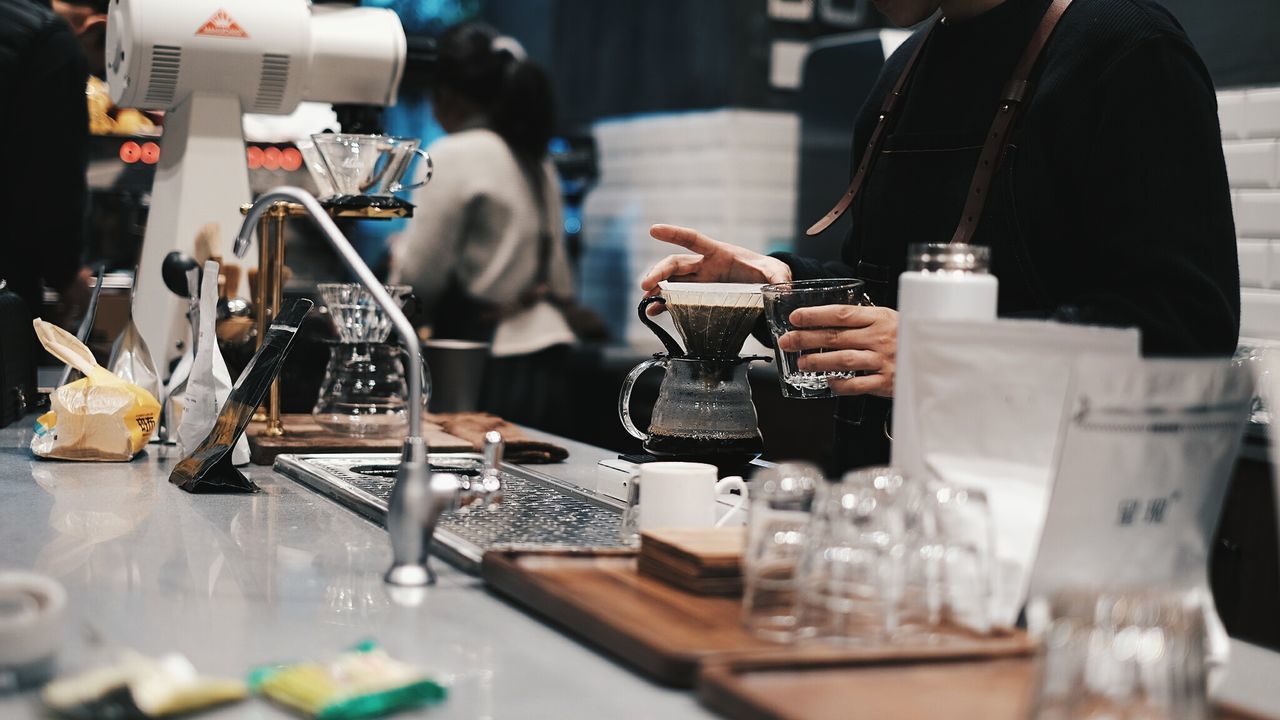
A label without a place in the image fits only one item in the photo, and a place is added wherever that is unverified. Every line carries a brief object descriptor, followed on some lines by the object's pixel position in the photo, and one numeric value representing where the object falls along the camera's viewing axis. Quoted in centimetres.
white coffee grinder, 260
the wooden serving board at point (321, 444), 234
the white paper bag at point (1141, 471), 111
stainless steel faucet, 142
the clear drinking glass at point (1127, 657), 87
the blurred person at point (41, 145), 285
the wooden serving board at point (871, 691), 100
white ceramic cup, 156
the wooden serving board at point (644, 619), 112
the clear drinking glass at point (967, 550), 114
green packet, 104
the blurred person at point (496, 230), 409
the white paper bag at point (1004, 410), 119
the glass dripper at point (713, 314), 191
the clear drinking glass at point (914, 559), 112
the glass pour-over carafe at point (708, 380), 191
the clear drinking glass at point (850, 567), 111
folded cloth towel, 238
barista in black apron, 174
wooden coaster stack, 131
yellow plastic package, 224
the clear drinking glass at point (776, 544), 118
